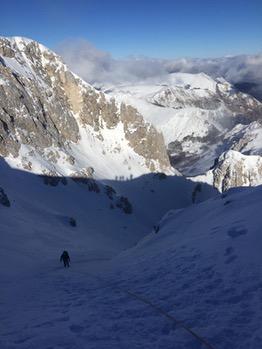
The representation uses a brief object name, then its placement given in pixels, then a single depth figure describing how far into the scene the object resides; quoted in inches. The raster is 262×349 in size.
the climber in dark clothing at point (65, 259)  1342.3
